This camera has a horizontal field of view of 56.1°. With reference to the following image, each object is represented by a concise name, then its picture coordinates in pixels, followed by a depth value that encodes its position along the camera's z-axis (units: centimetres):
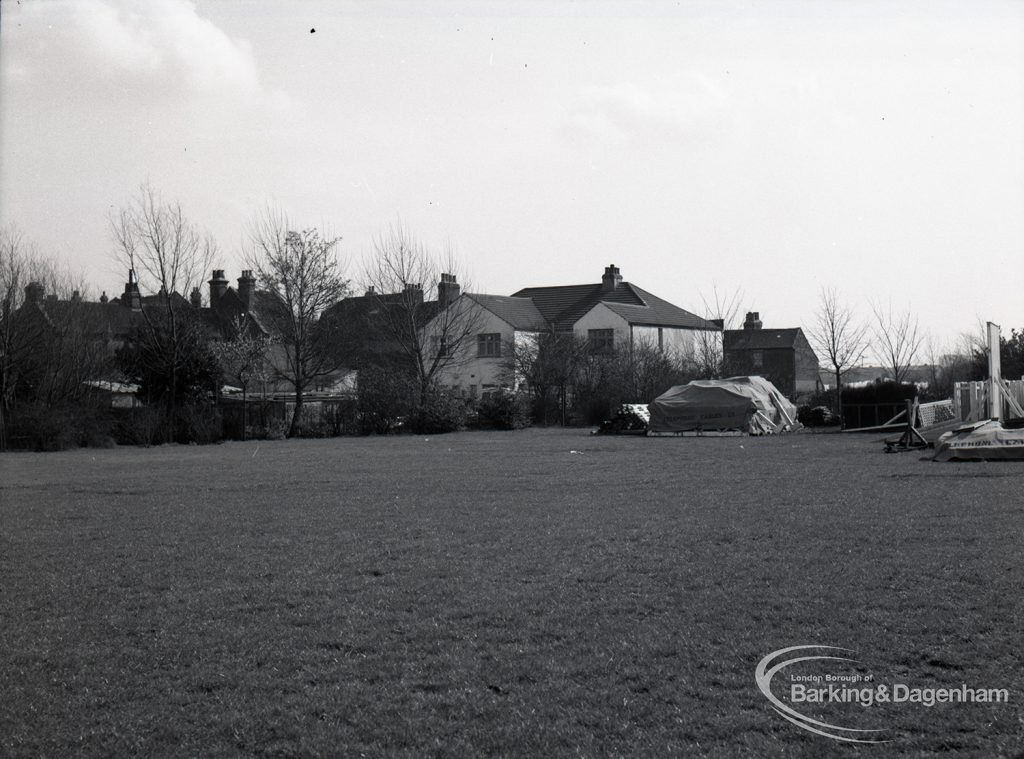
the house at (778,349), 6788
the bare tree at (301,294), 4144
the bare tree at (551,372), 4219
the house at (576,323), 5284
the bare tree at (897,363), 4812
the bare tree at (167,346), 3616
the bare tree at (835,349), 4738
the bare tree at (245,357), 4520
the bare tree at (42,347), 3216
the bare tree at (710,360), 4441
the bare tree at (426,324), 4534
